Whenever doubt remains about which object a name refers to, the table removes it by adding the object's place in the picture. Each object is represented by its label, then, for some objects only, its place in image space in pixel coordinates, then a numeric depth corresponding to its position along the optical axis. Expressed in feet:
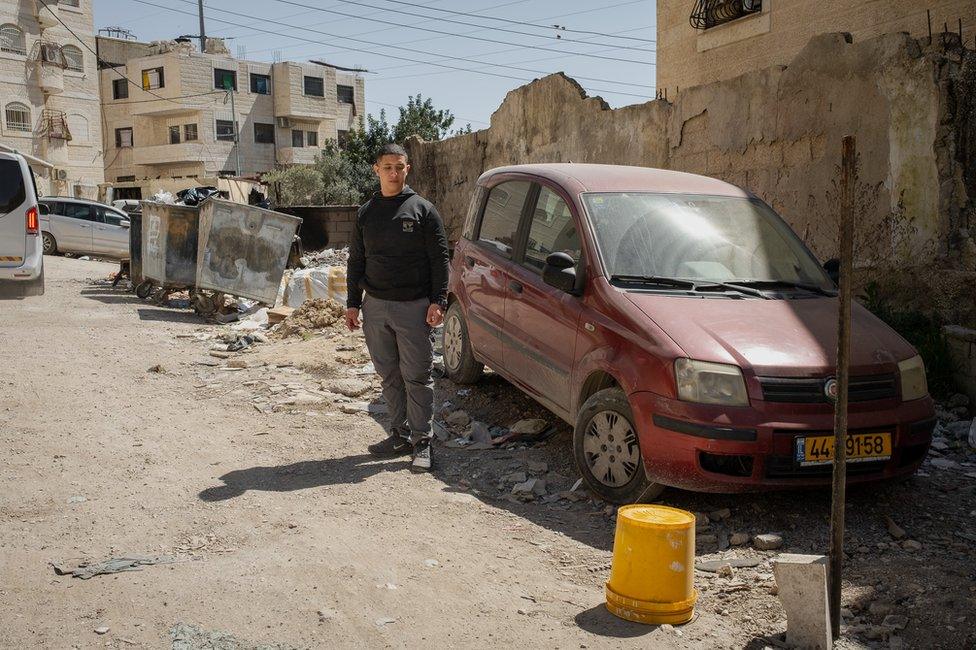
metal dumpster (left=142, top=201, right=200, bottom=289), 40.96
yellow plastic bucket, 11.60
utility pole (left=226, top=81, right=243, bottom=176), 183.32
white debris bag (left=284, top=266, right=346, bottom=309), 39.99
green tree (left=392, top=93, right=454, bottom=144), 140.87
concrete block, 10.69
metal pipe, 10.09
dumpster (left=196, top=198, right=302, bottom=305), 39.34
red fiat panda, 14.40
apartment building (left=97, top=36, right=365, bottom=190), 180.14
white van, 41.63
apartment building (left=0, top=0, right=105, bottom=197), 152.46
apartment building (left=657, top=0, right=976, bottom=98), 32.94
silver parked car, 74.43
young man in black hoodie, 18.03
